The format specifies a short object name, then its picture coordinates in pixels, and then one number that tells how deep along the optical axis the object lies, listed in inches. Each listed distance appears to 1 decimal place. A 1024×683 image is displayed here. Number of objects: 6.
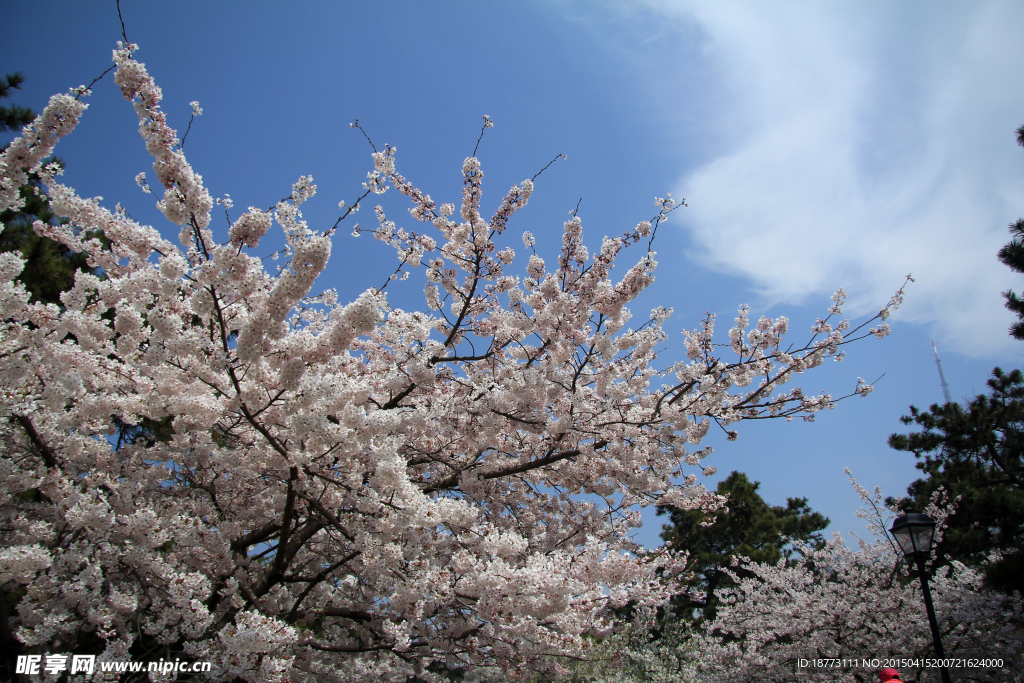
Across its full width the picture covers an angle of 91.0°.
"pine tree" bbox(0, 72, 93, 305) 297.6
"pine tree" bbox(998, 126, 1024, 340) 323.6
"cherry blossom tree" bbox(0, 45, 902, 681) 130.5
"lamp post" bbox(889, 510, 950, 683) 251.0
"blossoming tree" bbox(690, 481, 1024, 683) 368.2
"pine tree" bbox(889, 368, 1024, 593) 339.3
